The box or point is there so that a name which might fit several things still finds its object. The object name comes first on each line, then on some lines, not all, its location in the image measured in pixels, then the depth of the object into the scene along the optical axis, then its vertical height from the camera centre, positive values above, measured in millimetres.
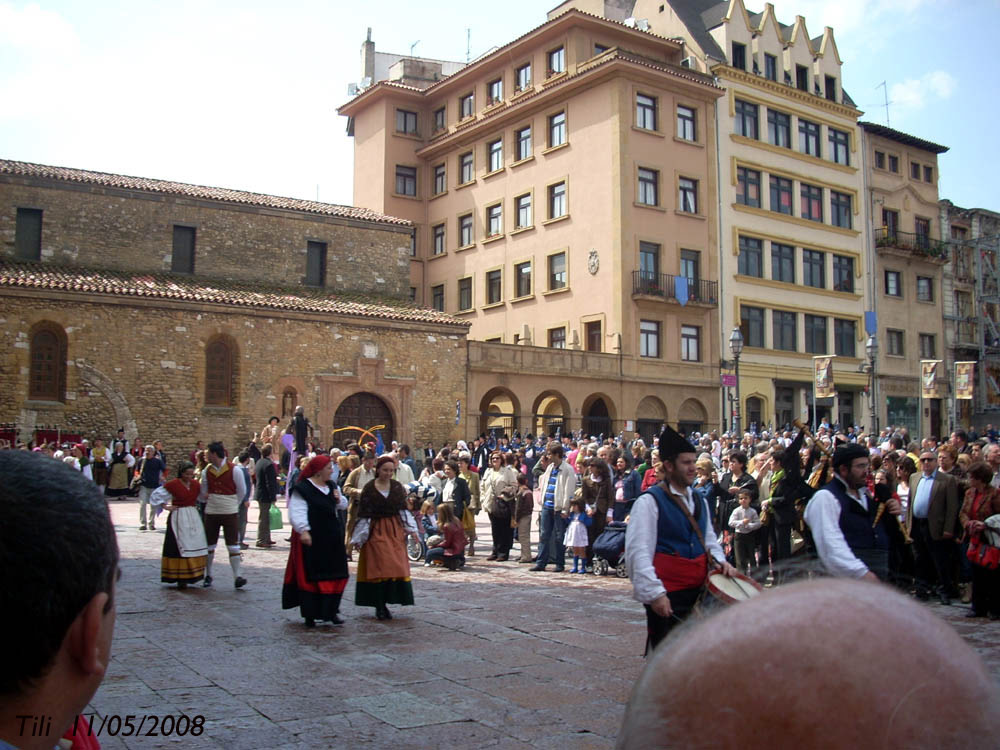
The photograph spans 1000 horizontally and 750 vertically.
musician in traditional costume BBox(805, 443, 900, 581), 5910 -506
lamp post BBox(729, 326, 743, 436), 25797 +2755
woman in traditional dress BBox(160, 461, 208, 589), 11555 -1307
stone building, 27062 +3867
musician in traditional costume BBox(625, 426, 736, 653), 5496 -645
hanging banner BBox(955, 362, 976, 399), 27781 +1922
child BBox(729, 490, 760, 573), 11977 -1173
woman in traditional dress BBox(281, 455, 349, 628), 9297 -1188
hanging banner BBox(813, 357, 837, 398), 23656 +1644
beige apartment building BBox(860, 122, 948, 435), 44875 +8665
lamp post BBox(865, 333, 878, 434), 27289 +2756
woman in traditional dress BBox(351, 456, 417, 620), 9773 -1154
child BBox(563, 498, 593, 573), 13781 -1375
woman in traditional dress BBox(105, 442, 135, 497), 24625 -813
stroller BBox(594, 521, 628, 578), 13039 -1536
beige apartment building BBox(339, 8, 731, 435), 35500 +8888
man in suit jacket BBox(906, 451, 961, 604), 10969 -1033
